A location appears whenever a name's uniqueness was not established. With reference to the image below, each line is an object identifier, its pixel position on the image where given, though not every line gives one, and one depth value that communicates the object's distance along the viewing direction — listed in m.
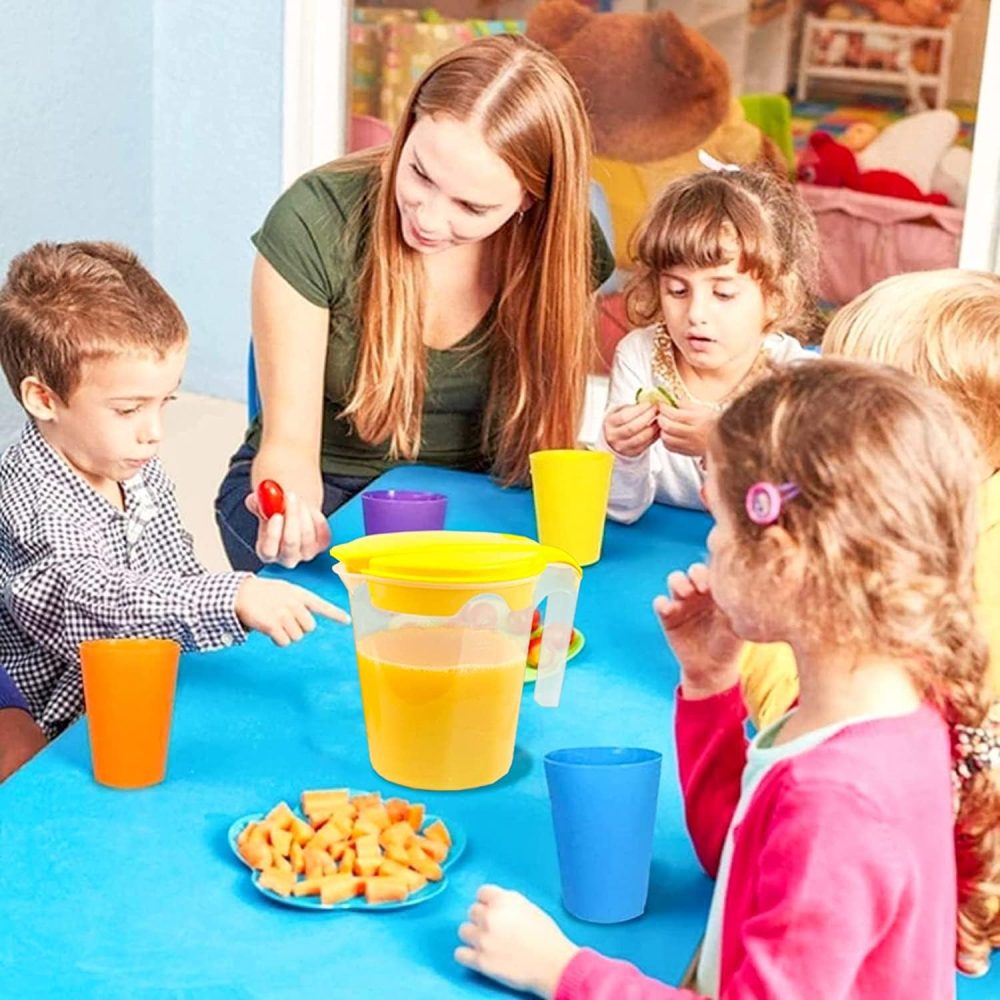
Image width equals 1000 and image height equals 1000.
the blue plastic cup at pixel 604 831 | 1.81
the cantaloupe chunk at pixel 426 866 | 1.85
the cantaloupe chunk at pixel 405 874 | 1.83
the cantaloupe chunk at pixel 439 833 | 1.89
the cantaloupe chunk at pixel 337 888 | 1.81
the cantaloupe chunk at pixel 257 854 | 1.84
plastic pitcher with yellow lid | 2.00
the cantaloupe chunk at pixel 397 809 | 1.92
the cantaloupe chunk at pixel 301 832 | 1.87
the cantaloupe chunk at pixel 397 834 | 1.87
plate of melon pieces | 1.82
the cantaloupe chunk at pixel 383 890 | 1.82
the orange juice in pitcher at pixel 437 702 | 2.00
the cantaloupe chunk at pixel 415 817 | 1.91
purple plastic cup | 2.50
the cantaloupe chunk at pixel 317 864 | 1.84
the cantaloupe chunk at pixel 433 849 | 1.87
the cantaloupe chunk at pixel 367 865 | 1.84
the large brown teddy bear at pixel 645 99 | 5.55
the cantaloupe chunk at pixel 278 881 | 1.81
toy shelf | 5.37
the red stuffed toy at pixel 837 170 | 5.49
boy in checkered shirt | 2.29
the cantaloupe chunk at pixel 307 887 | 1.81
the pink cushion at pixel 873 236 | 5.44
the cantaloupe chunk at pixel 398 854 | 1.85
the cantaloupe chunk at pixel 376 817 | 1.89
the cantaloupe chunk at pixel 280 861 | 1.84
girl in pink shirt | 1.63
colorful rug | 5.45
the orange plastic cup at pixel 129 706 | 1.94
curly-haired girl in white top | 2.74
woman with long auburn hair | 2.72
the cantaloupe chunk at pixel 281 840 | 1.85
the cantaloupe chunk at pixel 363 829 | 1.88
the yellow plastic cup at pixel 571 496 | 2.52
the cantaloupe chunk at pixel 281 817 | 1.88
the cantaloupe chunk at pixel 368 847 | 1.85
